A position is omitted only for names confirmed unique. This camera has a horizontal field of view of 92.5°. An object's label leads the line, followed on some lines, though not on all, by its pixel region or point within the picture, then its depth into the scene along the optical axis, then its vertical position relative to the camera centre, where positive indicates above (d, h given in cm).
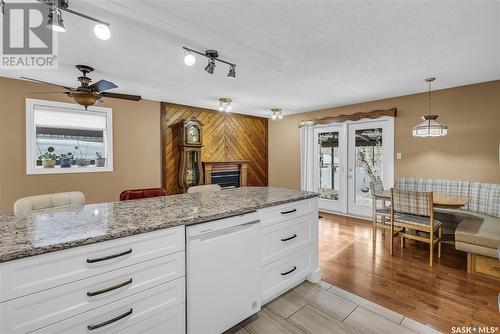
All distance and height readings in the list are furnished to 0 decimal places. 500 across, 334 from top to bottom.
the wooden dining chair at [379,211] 352 -71
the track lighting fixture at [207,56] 234 +109
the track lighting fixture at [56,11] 154 +100
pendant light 331 +51
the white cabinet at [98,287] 103 -61
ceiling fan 257 +80
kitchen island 105 -52
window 357 +42
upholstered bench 258 -73
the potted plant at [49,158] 370 +9
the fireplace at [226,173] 531 -21
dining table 294 -47
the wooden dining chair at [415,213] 293 -63
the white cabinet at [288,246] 201 -76
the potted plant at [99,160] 420 +7
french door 476 +5
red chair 272 -35
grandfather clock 488 +23
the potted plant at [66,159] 388 +8
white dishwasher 154 -76
